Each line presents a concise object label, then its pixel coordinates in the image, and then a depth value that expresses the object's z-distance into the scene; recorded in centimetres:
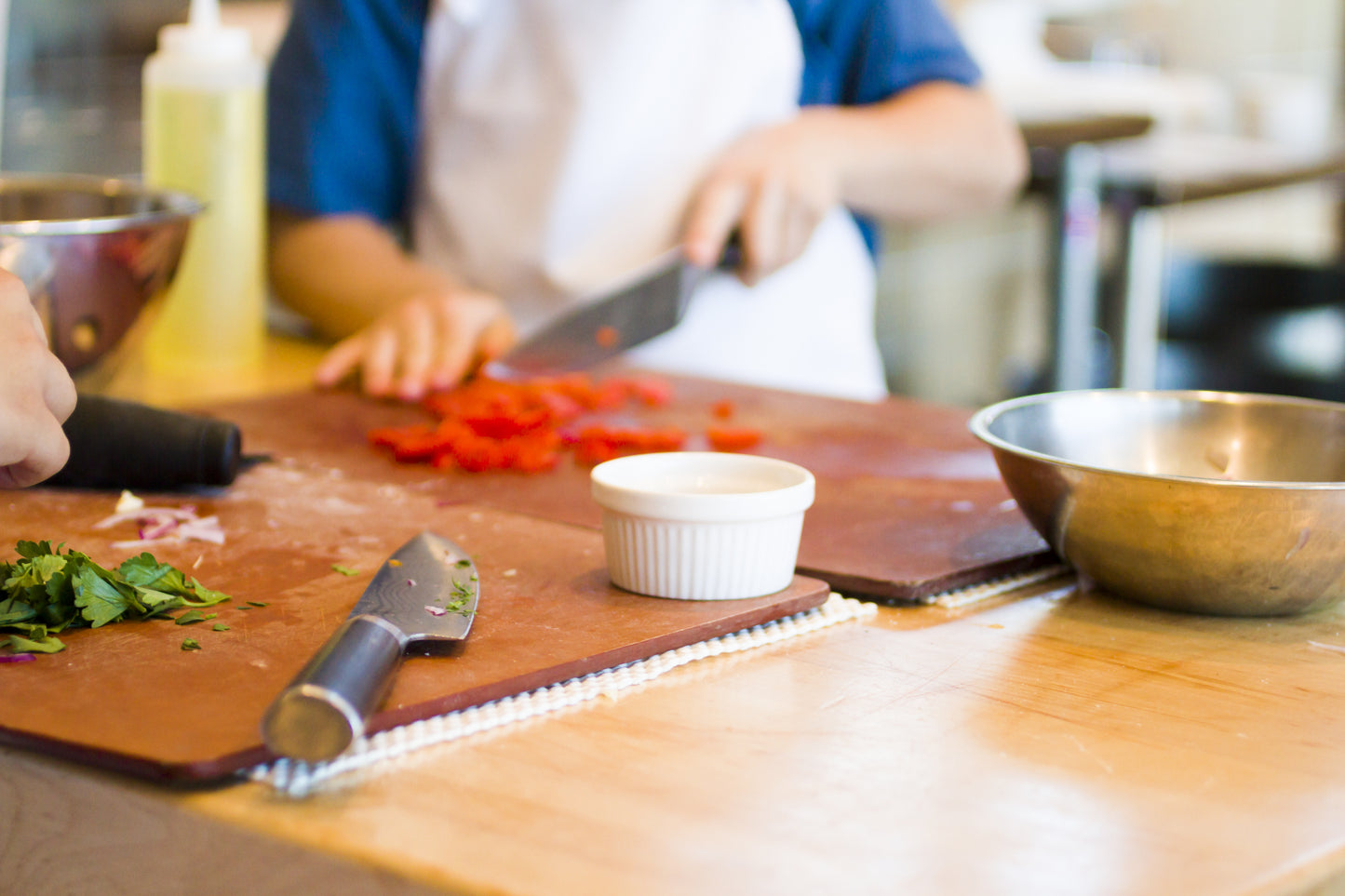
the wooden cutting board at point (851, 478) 156
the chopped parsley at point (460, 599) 145
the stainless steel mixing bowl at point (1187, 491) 146
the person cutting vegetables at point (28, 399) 140
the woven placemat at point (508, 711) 135
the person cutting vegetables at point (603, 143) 213
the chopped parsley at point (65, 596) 143
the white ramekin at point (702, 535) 147
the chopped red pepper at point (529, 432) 172
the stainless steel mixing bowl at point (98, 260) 175
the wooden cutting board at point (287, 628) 136
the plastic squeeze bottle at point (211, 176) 197
